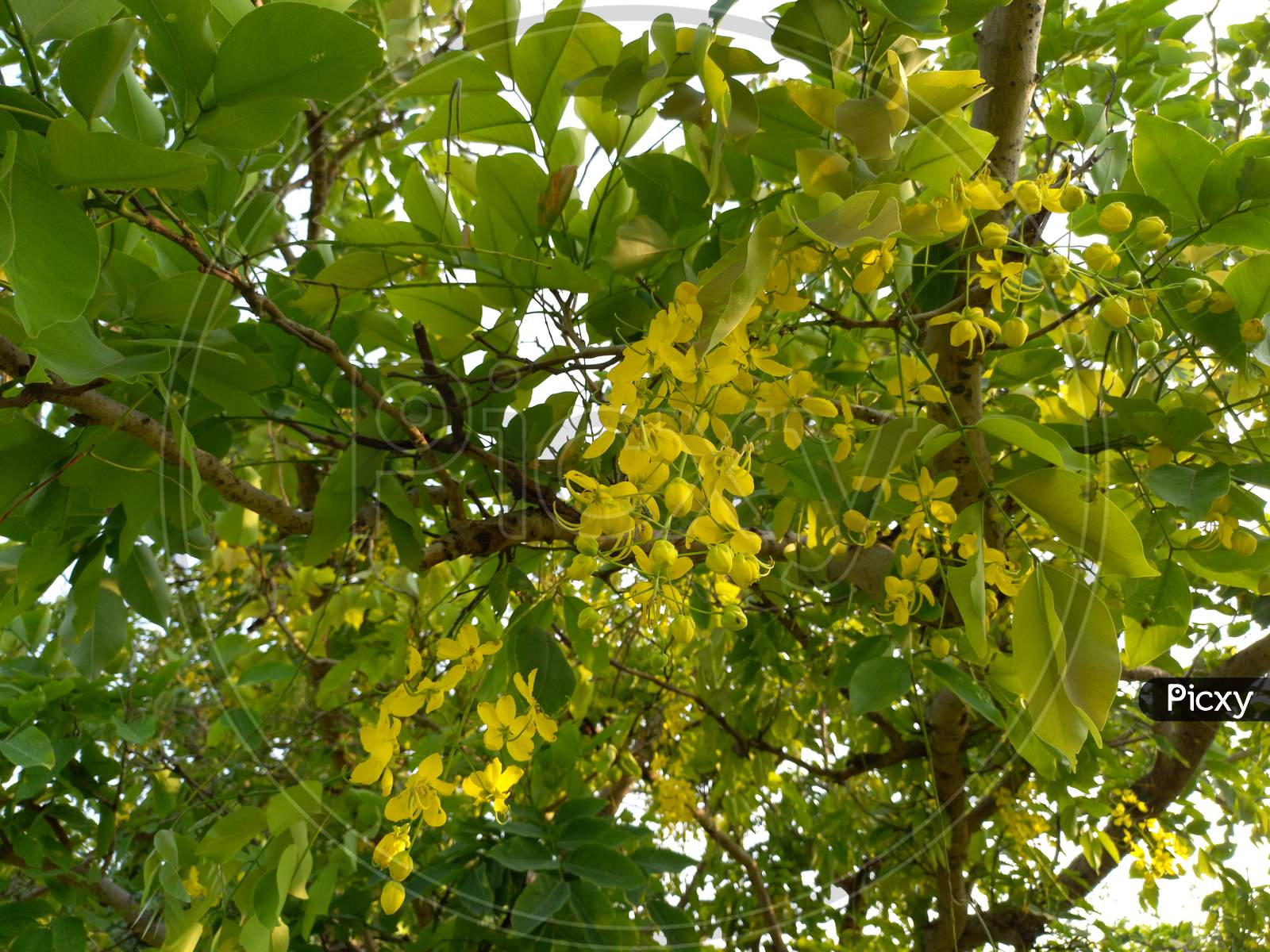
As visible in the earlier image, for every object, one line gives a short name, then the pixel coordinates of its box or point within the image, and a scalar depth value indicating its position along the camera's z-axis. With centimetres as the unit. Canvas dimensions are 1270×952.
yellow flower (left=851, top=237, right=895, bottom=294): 49
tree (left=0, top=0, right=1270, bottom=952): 48
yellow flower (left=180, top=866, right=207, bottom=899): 83
